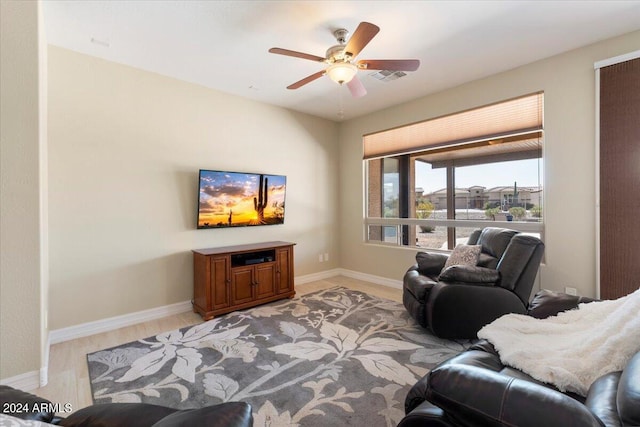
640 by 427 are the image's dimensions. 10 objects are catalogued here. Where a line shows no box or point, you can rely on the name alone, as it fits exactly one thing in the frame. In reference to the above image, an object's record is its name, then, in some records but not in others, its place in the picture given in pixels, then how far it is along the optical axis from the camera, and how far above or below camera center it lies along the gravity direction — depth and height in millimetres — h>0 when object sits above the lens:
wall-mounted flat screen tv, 3799 +193
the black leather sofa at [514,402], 758 -556
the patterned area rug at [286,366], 1936 -1246
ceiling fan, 2338 +1264
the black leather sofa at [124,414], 817 -625
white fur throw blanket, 1173 -647
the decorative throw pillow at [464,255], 3098 -477
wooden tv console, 3430 -801
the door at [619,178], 2734 +303
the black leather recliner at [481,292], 2666 -742
